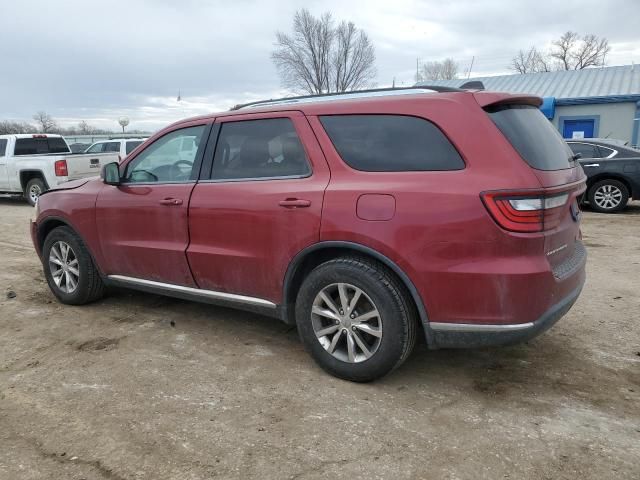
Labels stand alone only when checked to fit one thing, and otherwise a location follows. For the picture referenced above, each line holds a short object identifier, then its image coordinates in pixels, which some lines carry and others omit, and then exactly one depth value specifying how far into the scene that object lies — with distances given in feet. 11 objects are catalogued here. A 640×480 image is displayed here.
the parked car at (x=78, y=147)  91.53
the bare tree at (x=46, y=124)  185.70
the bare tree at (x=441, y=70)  180.15
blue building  66.69
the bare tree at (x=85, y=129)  201.05
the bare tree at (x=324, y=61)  134.72
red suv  9.19
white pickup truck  40.50
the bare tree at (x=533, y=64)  173.17
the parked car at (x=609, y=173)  33.45
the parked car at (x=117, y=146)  51.97
